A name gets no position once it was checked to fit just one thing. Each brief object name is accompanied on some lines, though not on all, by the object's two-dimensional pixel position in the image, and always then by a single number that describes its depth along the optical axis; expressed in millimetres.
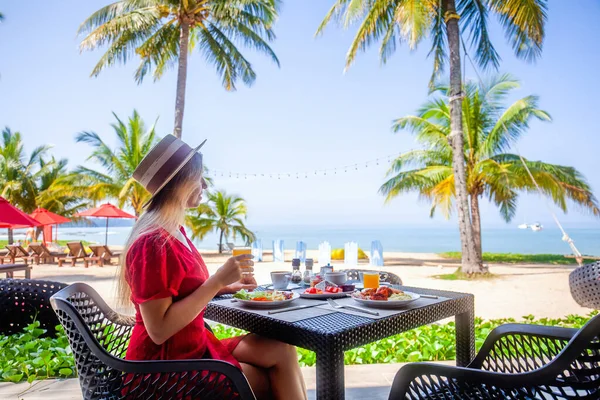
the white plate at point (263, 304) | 1665
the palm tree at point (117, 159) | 15472
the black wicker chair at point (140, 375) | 1148
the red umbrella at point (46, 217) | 14030
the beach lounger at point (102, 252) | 13414
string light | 16203
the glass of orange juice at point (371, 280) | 2000
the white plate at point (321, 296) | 1868
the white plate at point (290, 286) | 2192
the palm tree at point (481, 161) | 12305
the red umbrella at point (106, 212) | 13691
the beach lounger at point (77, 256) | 13039
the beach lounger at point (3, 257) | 12330
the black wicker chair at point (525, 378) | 961
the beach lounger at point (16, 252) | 13055
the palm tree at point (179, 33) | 10594
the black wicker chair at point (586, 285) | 3246
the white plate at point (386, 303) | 1618
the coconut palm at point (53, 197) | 20569
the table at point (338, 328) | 1278
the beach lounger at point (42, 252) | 13812
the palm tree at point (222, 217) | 18141
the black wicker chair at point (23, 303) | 3326
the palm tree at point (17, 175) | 20172
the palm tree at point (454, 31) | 9477
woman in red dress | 1298
